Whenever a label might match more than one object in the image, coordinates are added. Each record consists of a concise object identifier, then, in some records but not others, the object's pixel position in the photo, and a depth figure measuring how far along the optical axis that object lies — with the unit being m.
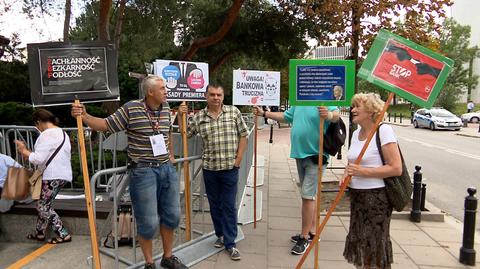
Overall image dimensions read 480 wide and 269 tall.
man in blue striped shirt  3.62
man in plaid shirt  4.36
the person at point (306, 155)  4.75
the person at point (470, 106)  42.47
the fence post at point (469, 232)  4.48
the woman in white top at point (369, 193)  3.32
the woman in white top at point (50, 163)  4.61
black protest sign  3.39
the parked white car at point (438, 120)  27.66
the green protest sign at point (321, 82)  4.25
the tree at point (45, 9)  13.05
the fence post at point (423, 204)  6.51
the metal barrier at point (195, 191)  3.63
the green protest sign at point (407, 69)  3.46
